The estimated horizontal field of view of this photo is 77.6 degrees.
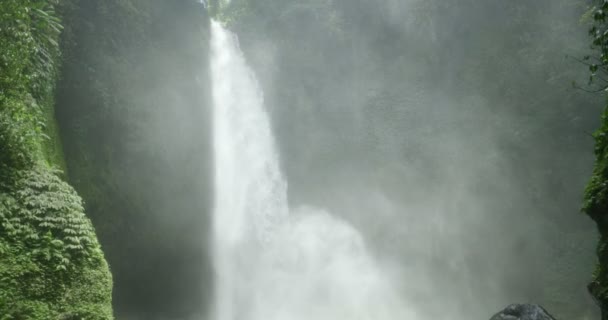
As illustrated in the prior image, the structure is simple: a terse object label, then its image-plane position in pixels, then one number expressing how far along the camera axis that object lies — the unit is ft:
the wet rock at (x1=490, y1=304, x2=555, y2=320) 28.40
